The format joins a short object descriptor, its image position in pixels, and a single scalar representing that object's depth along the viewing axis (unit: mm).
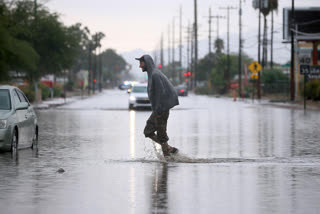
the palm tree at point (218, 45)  164125
